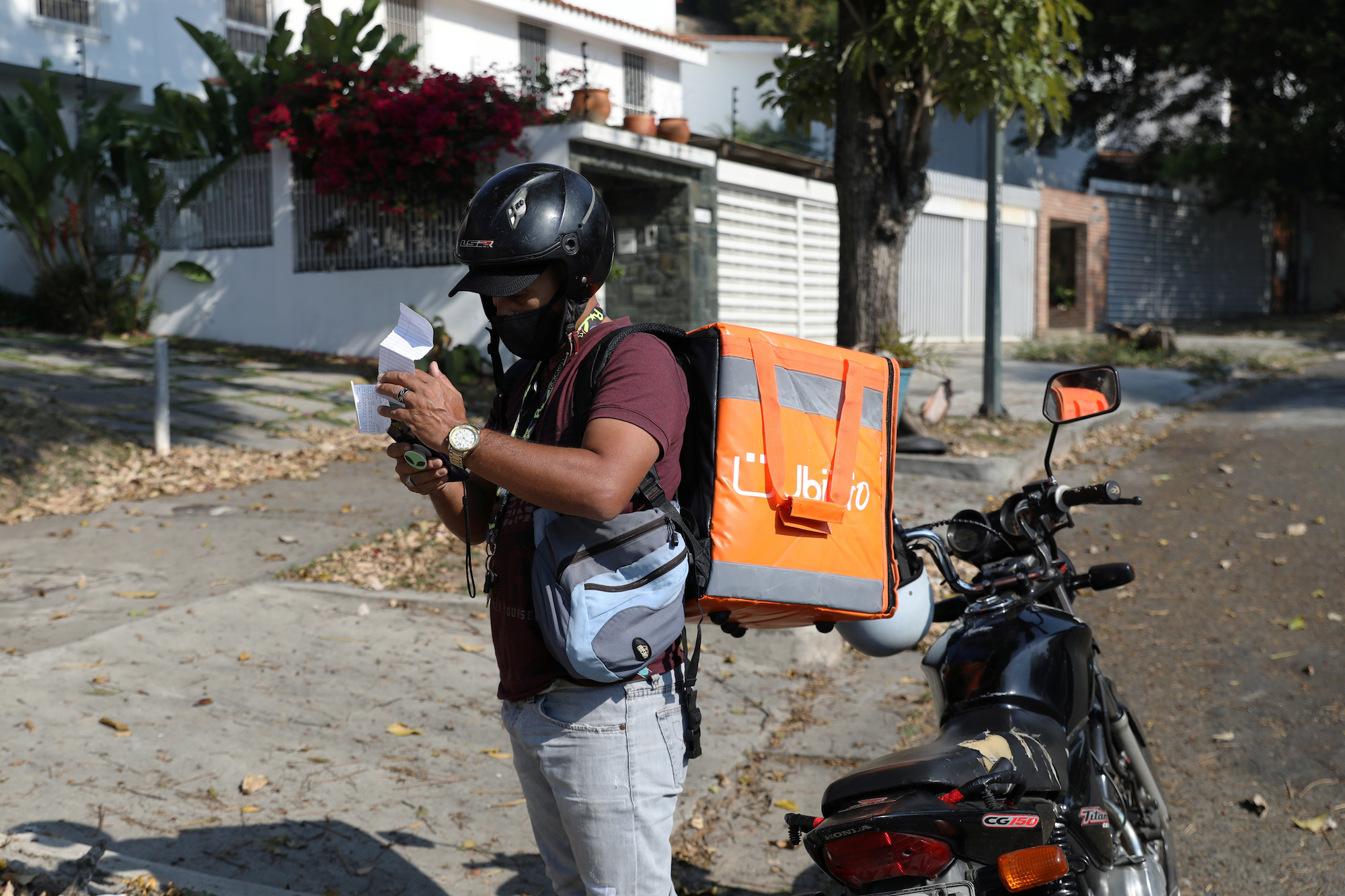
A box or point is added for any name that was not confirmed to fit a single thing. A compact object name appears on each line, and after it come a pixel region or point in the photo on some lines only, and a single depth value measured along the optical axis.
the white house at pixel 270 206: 12.91
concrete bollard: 7.81
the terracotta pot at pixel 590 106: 12.30
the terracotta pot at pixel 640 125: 13.06
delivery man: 1.87
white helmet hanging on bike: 2.36
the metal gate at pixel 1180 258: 24.41
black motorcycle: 1.95
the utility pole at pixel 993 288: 10.32
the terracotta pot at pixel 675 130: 13.36
